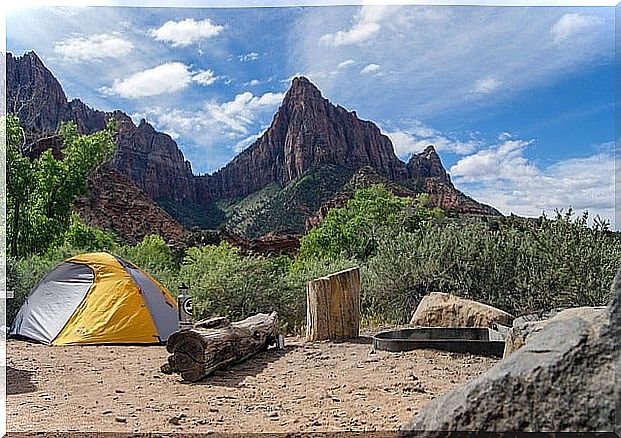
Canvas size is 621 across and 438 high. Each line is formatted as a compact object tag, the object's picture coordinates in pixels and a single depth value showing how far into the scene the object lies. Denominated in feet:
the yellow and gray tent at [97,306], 17.95
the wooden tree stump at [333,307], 16.52
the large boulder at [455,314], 15.39
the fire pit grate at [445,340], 13.12
